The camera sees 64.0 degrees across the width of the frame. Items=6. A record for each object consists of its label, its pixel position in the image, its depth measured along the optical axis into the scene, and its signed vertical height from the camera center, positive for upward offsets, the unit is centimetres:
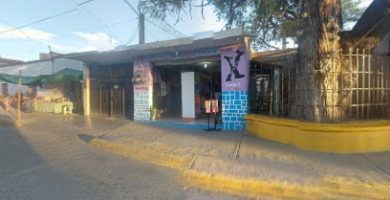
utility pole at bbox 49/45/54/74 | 2240 +263
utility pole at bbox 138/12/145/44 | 1811 +417
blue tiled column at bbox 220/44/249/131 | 1099 +46
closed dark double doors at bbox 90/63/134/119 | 1537 +46
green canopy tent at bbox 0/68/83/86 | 1800 +131
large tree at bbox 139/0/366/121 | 833 +100
